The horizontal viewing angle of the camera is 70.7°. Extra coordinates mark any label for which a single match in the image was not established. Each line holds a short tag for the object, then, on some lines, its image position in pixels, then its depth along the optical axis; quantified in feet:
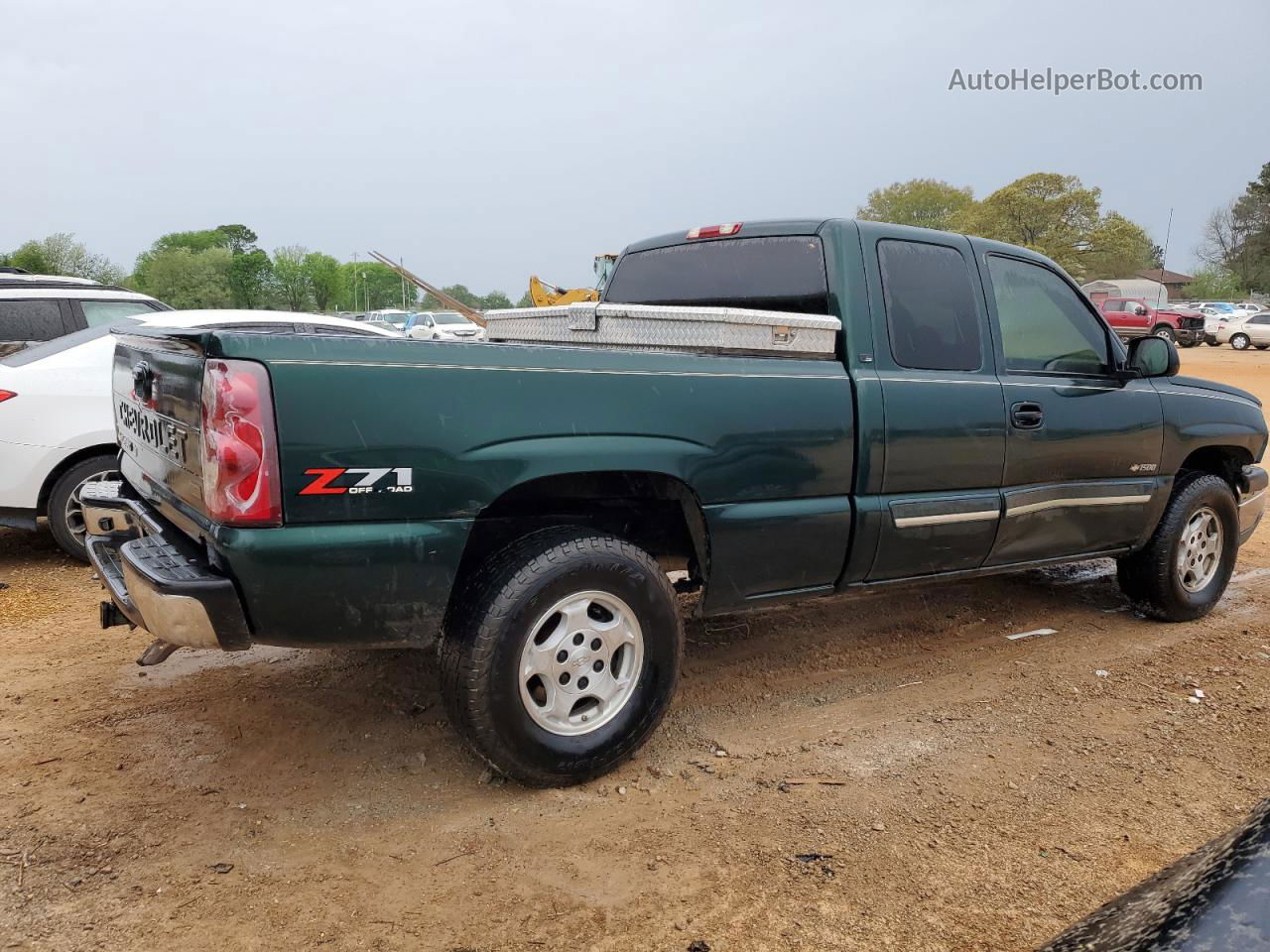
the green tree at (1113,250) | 189.47
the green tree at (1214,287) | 237.66
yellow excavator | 64.90
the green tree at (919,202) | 242.58
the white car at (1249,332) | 112.16
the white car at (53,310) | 22.06
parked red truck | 99.04
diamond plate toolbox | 10.90
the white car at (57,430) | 17.15
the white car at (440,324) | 84.38
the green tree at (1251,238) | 222.28
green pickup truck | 8.30
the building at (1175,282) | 283.67
